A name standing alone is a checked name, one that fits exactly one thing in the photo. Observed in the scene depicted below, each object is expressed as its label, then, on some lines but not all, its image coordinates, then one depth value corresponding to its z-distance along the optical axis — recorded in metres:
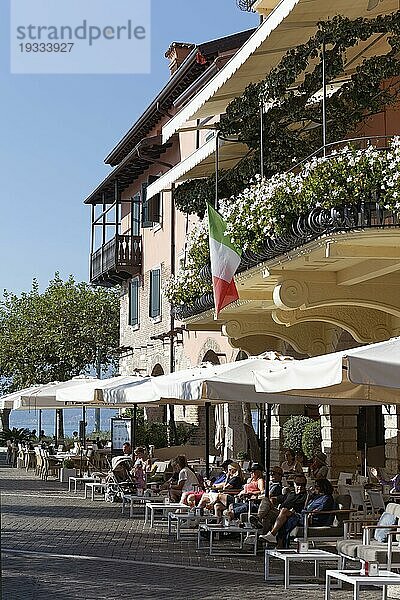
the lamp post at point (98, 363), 51.76
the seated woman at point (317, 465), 19.75
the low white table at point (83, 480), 26.34
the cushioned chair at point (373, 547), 11.40
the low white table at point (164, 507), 17.77
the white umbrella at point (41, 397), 32.12
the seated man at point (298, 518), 14.09
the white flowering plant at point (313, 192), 13.45
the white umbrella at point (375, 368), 9.40
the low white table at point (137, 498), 20.11
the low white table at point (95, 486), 24.47
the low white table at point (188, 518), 16.36
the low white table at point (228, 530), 14.74
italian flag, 16.52
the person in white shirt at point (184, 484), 19.02
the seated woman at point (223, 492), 16.61
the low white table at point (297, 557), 11.72
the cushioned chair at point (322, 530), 13.72
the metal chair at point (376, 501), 15.41
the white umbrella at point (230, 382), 15.22
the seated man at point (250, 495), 15.99
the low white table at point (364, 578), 9.54
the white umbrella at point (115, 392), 20.45
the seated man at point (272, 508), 14.76
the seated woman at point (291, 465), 21.81
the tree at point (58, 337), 54.91
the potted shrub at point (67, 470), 30.30
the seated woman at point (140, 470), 22.11
